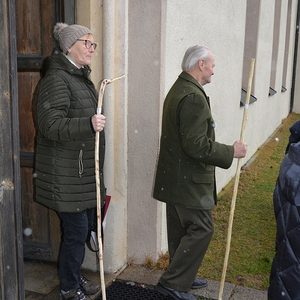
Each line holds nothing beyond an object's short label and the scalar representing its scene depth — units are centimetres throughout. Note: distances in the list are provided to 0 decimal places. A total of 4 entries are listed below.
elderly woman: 306
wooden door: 380
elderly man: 321
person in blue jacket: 215
